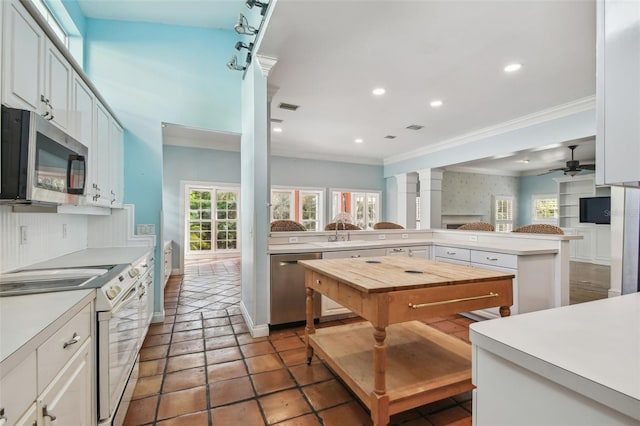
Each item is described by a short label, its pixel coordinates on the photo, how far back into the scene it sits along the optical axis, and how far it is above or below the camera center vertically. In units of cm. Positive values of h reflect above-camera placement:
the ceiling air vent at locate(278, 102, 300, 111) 411 +154
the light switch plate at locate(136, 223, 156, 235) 320 -20
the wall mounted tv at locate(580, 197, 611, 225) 698 +17
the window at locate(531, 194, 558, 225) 874 +25
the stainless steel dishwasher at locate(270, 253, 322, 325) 298 -80
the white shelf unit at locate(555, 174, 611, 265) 727 -21
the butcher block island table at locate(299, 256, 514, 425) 152 -55
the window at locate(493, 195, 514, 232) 916 +11
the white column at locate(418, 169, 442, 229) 629 +36
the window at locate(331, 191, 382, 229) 779 +22
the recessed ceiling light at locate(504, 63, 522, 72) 295 +153
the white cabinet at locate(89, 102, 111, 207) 229 +41
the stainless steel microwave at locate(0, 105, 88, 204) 125 +24
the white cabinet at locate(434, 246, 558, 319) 289 -63
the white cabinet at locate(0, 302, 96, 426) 80 -57
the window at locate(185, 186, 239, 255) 684 -20
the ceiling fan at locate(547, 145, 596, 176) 539 +92
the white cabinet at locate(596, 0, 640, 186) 60 +27
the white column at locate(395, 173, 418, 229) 716 +39
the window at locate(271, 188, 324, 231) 734 +19
